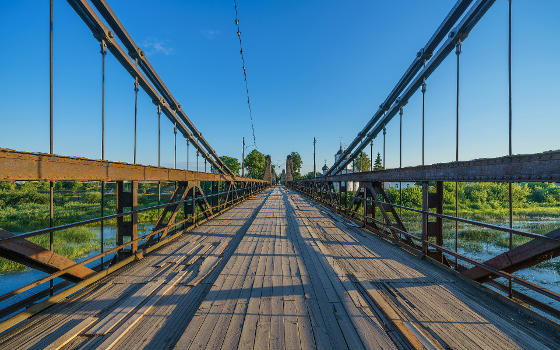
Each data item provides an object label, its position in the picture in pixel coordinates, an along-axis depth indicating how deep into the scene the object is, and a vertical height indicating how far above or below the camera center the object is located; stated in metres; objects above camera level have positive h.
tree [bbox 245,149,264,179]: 66.75 +4.16
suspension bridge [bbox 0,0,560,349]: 2.29 -1.66
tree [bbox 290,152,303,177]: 112.34 +7.78
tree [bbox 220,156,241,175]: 87.60 +5.46
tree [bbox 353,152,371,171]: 88.75 +6.13
